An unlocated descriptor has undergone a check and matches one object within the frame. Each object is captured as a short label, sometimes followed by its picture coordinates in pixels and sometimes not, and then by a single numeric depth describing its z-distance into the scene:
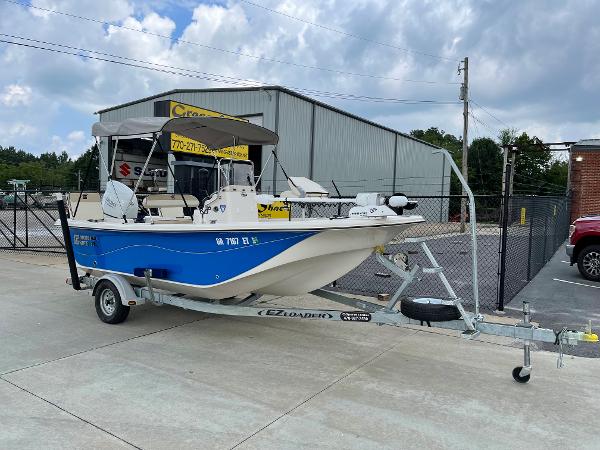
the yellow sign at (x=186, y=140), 14.59
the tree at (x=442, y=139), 70.19
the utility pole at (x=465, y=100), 24.27
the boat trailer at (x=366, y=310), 3.92
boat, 4.52
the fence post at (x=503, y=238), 6.37
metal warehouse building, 17.09
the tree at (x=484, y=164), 57.44
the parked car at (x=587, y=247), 9.67
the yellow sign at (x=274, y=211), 10.61
